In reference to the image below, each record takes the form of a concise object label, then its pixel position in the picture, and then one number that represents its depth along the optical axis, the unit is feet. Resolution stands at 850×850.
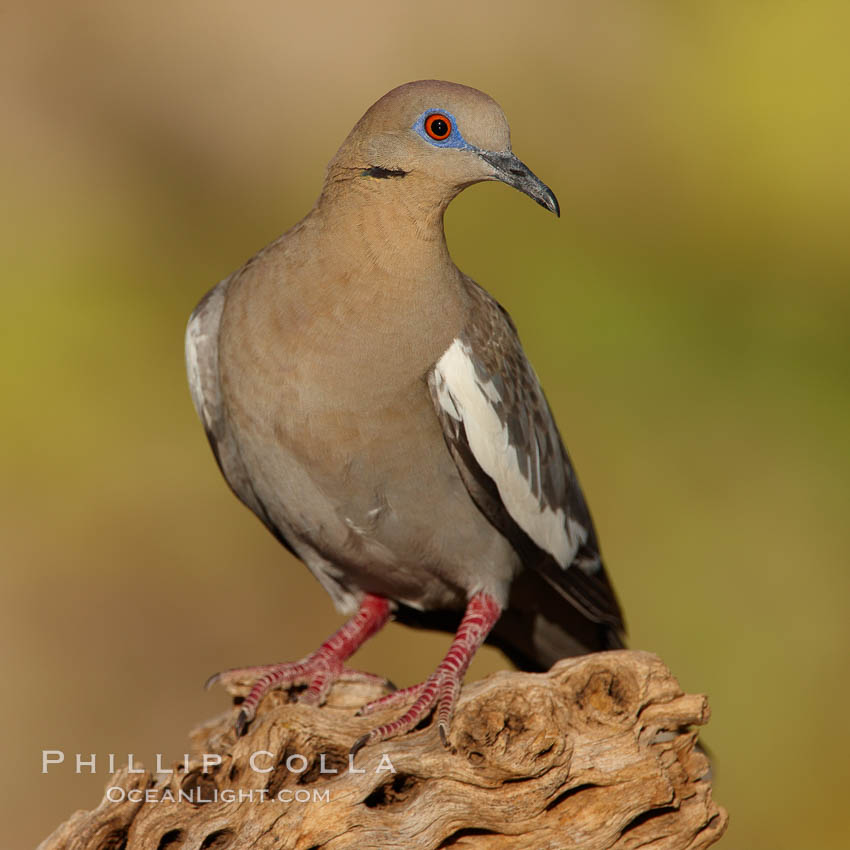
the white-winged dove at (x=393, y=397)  21.02
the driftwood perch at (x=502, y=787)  19.67
